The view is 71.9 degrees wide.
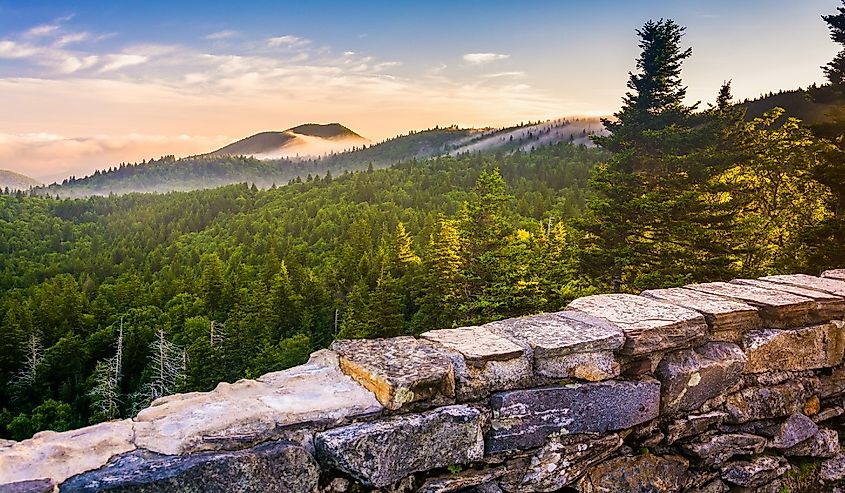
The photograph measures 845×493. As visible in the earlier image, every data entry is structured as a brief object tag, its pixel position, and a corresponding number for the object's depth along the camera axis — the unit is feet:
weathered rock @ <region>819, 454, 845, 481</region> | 12.08
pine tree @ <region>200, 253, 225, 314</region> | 177.27
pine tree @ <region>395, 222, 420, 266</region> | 131.03
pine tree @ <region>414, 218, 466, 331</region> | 77.15
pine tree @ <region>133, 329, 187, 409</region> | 116.06
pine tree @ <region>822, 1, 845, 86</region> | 43.57
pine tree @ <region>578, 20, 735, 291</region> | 55.36
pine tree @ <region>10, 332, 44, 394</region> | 135.74
